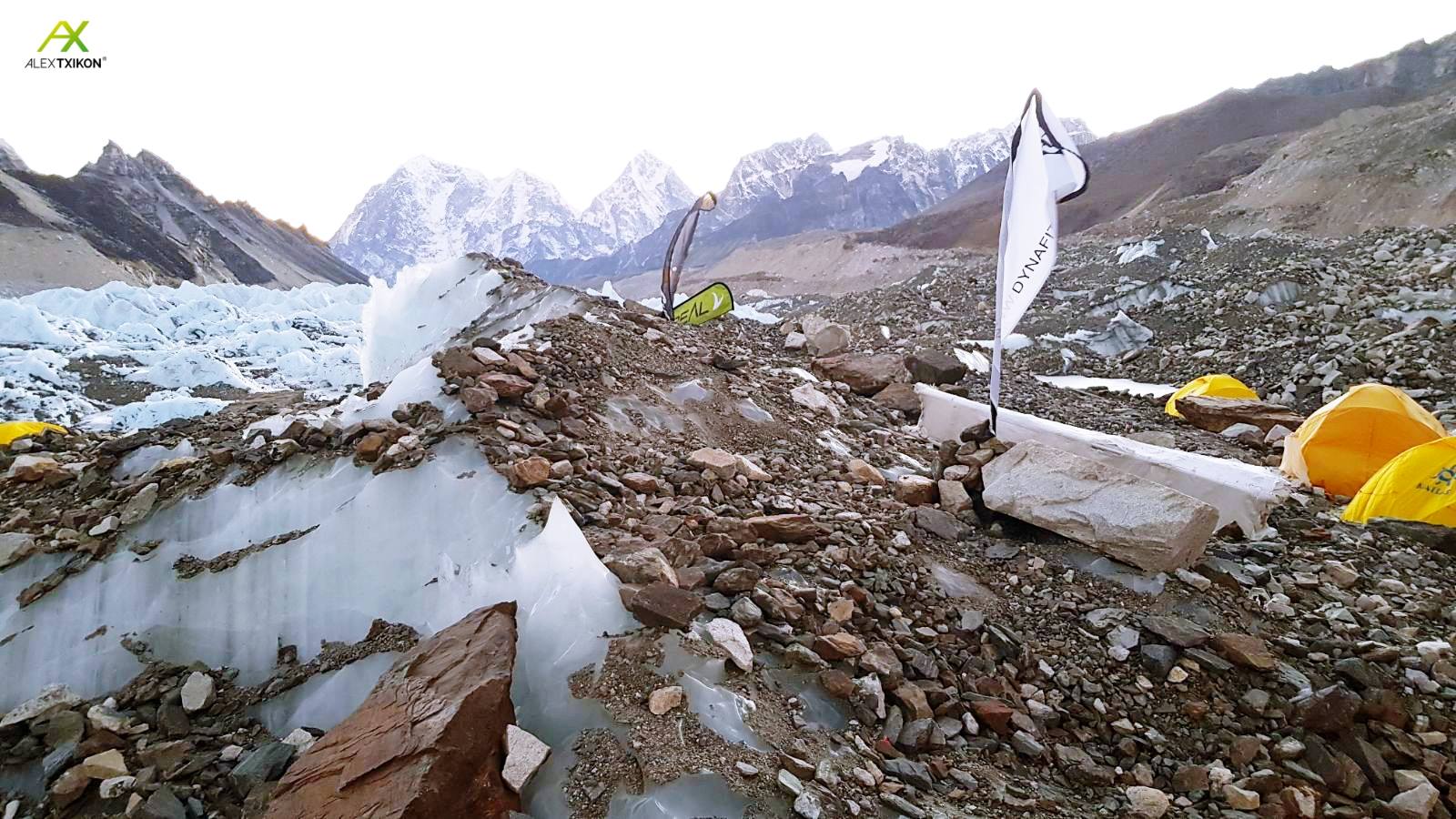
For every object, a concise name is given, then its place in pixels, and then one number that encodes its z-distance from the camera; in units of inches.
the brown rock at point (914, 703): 81.1
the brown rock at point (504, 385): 130.4
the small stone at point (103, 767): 70.9
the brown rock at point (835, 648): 84.1
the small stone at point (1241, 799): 73.5
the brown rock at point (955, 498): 131.9
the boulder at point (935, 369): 255.1
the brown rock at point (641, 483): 119.8
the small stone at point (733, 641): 78.6
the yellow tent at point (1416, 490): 143.9
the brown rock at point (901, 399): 219.1
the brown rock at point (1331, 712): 82.3
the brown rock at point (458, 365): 134.9
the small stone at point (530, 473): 105.9
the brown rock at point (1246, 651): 90.5
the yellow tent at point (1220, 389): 279.6
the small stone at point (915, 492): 135.3
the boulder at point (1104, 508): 108.3
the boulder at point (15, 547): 99.6
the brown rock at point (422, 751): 60.5
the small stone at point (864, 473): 144.5
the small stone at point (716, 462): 128.9
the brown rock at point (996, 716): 82.7
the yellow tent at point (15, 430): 222.1
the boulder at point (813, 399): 190.9
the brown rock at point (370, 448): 113.7
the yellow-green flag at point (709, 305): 347.3
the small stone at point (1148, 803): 74.0
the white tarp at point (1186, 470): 133.8
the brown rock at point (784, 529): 107.1
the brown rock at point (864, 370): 231.0
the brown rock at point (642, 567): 87.6
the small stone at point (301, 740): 75.3
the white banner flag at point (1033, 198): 148.1
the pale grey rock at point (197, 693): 82.3
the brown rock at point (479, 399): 124.2
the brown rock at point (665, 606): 81.0
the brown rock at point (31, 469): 124.4
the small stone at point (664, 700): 71.4
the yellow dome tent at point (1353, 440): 180.4
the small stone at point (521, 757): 64.0
